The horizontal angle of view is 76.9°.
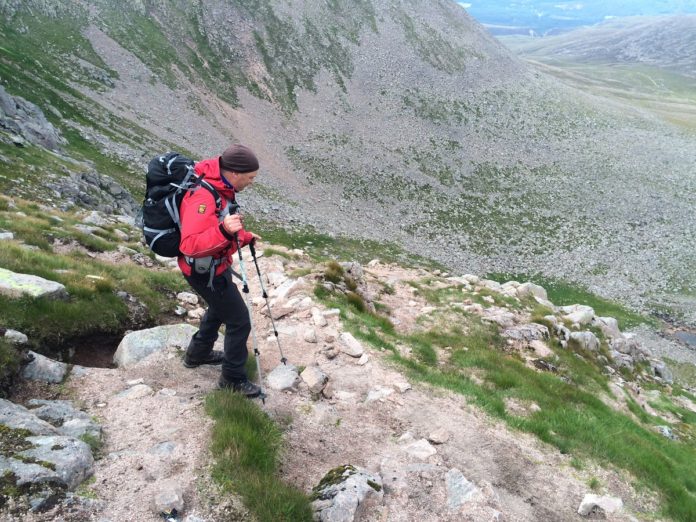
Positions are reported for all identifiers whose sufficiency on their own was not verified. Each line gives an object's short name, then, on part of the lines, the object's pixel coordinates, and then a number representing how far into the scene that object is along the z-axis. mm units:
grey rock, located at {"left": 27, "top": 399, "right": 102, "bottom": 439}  5867
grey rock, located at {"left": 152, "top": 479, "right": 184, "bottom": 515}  4867
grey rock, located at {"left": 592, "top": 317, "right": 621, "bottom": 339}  21348
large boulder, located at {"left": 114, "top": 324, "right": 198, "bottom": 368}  8383
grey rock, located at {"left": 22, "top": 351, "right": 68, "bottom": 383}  6996
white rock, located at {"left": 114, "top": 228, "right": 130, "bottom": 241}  17562
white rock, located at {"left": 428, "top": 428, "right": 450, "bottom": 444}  8125
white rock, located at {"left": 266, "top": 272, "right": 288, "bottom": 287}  15288
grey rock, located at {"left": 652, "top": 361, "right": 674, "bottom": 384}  21906
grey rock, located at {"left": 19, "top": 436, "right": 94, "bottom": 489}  4918
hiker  6062
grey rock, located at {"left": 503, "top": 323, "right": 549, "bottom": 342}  16453
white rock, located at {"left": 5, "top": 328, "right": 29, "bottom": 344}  7176
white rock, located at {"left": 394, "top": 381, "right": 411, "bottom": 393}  9849
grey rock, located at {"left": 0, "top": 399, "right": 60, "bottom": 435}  5426
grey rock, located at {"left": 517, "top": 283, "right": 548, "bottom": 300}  22267
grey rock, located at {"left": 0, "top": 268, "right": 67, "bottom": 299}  8156
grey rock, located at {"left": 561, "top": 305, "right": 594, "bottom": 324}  20912
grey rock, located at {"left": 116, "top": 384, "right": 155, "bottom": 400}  7075
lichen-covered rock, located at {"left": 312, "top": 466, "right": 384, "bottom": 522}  5605
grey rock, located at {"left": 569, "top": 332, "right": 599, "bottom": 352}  18016
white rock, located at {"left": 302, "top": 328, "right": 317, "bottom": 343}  11523
